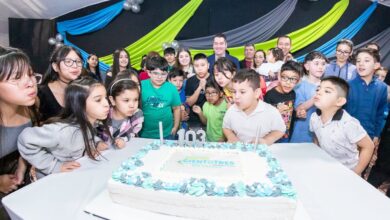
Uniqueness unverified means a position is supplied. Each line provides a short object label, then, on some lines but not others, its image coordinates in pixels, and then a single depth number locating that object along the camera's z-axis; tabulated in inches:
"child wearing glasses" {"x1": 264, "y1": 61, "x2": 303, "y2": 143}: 79.3
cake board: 36.2
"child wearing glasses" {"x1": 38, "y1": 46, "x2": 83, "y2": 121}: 66.1
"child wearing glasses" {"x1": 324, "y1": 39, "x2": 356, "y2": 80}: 112.1
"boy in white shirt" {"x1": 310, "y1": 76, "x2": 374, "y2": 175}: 59.0
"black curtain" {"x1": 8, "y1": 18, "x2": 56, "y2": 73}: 218.1
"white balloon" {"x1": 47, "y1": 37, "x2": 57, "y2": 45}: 221.0
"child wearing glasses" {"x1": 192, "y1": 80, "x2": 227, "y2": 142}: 80.9
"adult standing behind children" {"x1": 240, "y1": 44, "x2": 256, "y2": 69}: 166.1
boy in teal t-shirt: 82.6
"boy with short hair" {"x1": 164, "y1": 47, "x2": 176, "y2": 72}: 133.3
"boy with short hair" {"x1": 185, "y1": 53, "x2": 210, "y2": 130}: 96.0
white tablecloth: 37.1
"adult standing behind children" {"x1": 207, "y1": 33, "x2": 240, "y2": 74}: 110.0
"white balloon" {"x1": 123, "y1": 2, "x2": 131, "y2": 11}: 213.0
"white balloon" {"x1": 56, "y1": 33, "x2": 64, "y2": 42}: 223.1
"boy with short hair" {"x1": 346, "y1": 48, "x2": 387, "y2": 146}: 89.0
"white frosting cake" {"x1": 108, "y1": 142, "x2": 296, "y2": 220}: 35.5
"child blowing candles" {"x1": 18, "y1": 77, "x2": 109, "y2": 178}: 50.8
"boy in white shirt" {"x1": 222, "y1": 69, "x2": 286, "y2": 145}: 65.6
